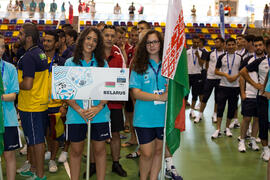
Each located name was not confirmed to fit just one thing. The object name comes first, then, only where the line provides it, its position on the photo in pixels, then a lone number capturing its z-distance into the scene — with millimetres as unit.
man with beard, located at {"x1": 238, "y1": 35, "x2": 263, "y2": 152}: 4438
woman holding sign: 2666
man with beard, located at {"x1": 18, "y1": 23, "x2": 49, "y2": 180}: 2943
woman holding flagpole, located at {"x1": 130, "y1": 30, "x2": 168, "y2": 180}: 2725
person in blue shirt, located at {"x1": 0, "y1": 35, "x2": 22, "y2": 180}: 2598
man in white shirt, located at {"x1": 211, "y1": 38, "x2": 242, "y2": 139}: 5203
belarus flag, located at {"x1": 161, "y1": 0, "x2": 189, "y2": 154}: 2455
